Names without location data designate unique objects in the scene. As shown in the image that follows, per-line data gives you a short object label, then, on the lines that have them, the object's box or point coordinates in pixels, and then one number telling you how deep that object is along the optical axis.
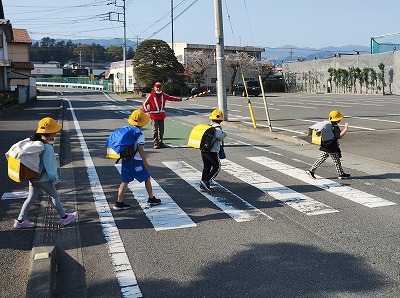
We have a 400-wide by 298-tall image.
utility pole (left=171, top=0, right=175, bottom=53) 55.59
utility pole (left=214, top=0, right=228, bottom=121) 17.73
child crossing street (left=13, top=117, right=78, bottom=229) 5.59
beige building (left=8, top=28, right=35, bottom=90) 51.98
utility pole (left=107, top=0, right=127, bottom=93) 57.59
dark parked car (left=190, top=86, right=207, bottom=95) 50.62
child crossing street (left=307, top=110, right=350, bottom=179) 8.16
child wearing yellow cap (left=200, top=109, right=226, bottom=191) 7.43
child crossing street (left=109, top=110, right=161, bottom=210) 6.49
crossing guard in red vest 12.05
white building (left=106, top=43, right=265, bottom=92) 61.47
